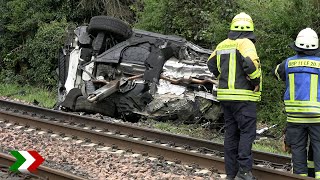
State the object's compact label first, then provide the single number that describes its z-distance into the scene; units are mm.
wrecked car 10680
